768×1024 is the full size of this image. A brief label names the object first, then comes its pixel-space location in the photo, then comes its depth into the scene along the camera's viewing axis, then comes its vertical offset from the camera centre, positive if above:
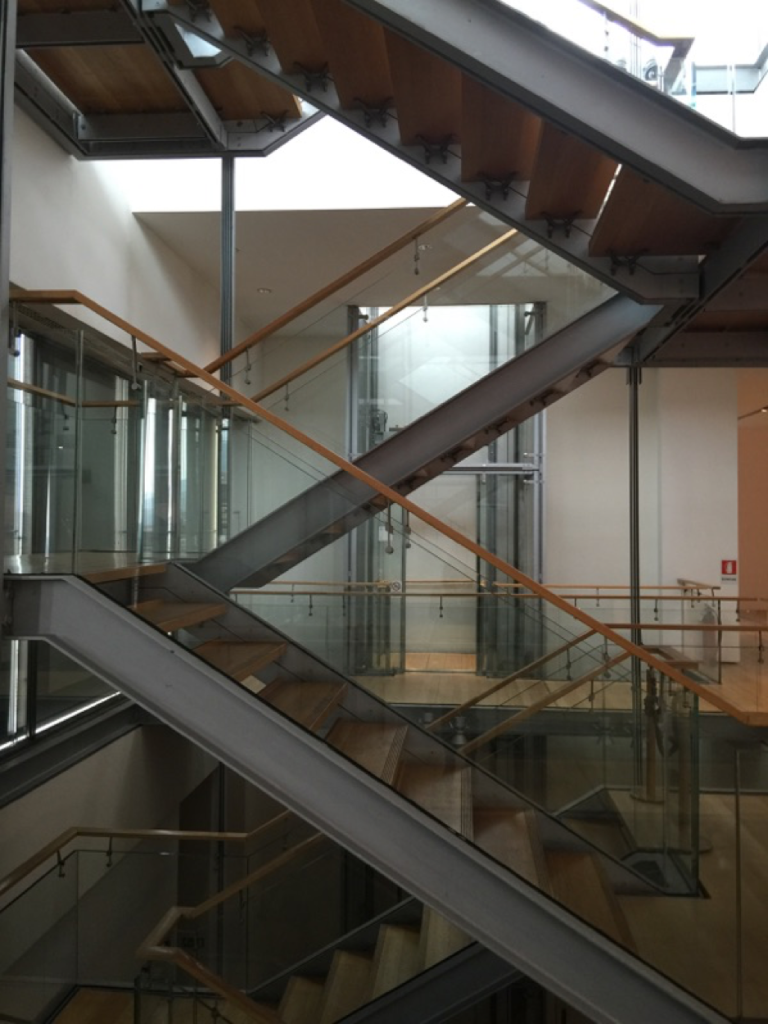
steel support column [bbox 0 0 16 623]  3.46 +1.45
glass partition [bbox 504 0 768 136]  3.42 +1.98
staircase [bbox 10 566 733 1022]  3.25 -0.96
